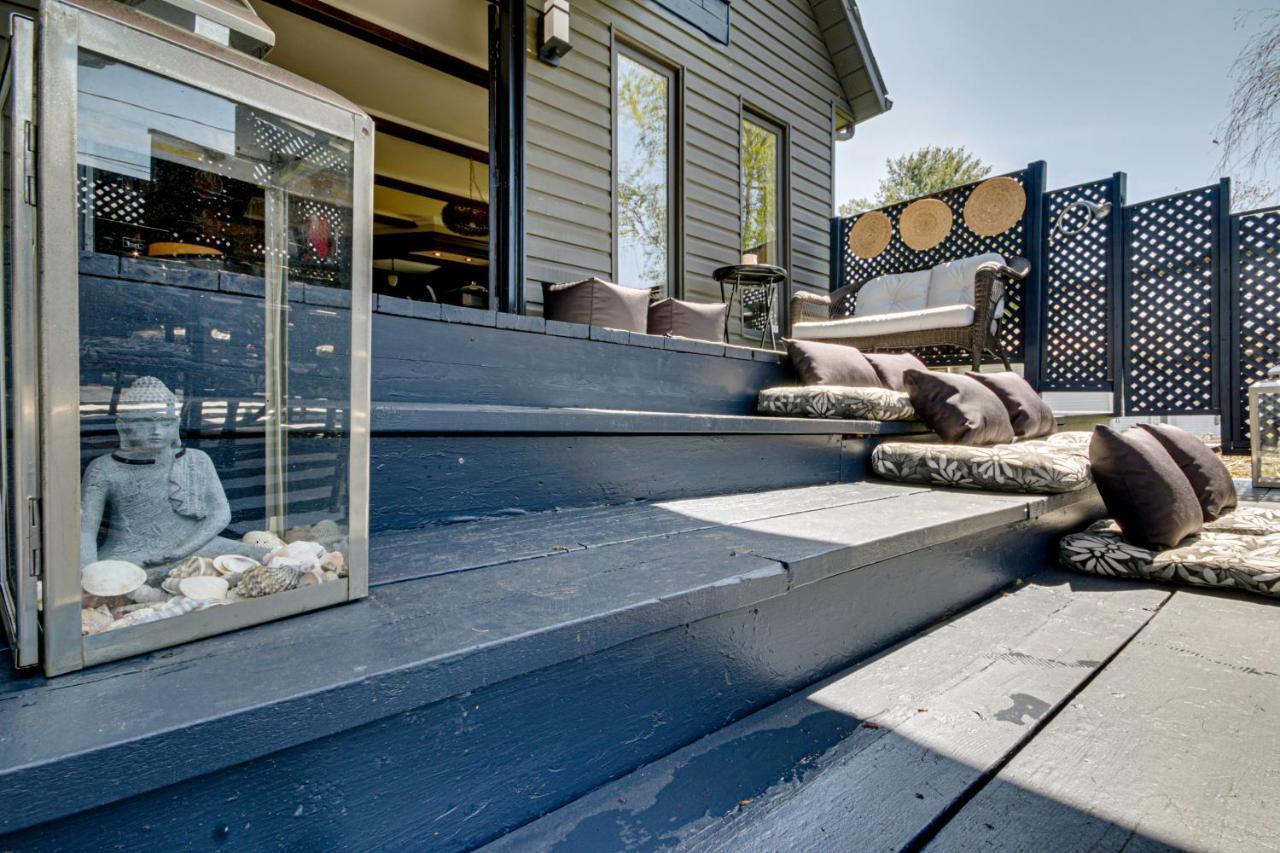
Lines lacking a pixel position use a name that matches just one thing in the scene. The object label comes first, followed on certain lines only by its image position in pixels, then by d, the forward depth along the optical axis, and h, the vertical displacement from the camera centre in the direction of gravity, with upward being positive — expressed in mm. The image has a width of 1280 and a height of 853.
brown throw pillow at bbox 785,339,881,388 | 2473 +237
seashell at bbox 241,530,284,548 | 699 -137
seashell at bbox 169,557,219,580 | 631 -156
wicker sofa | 3895 +832
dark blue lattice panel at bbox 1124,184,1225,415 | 4219 +847
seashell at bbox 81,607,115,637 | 553 -184
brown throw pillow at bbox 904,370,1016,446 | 2162 +51
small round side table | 3625 +881
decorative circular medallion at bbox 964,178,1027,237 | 4648 +1672
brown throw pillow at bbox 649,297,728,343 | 3312 +564
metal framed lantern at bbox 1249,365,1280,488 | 3348 -62
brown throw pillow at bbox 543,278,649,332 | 2965 +577
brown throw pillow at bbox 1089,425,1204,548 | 1752 -196
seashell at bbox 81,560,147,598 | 556 -148
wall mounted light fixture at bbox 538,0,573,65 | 3062 +1975
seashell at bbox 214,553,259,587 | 660 -159
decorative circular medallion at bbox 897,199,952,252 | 5016 +1653
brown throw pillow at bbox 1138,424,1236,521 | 2041 -157
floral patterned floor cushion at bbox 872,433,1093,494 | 1740 -133
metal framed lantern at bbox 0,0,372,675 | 521 +88
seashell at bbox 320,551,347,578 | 736 -172
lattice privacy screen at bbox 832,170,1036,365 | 4738 +1381
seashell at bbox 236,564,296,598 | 667 -179
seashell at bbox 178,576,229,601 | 627 -175
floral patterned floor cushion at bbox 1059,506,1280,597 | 1596 -378
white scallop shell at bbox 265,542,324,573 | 706 -160
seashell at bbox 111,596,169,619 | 575 -180
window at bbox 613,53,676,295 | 3766 +1580
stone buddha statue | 564 -76
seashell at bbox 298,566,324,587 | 713 -185
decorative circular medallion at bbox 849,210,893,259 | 5207 +1598
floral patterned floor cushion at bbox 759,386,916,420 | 2141 +67
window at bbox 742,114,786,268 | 4559 +1770
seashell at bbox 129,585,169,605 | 592 -172
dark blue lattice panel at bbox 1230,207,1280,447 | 4004 +793
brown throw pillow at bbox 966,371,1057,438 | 2559 +73
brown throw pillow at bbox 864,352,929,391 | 2838 +259
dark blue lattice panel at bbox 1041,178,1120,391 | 4477 +927
